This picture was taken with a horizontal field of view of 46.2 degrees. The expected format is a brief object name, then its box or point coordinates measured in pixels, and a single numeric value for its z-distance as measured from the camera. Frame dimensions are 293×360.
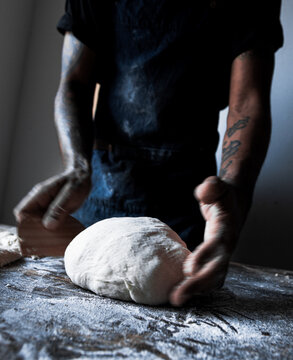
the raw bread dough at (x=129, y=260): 0.85
